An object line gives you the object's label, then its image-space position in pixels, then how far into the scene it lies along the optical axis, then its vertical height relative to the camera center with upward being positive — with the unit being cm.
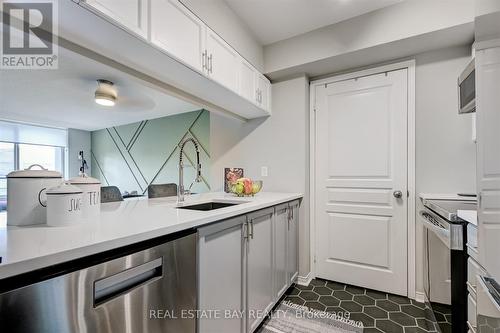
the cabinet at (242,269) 111 -63
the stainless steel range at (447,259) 110 -53
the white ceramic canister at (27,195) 81 -11
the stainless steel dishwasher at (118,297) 55 -40
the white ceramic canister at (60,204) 81 -14
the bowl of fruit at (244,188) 202 -19
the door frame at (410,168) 202 -1
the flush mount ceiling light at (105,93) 145 +49
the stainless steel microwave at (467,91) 126 +47
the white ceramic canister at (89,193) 90 -11
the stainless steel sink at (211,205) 170 -30
